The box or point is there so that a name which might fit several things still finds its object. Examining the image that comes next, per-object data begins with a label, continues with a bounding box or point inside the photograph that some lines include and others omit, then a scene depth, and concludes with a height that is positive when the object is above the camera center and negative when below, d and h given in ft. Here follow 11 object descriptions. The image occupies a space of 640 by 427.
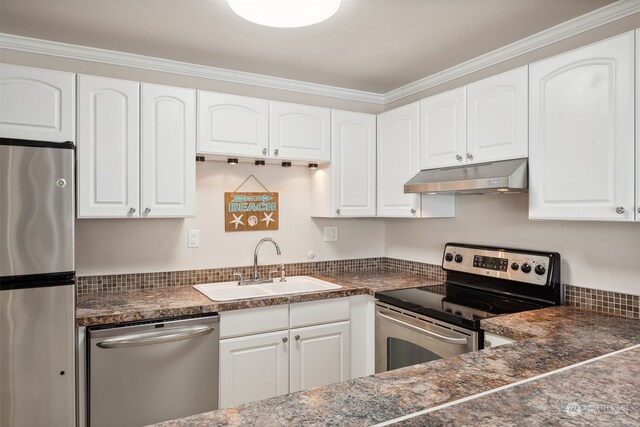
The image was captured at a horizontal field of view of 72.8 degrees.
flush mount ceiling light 5.25 +2.52
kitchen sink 9.10 -1.61
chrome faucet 9.76 -1.06
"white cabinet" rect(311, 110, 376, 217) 10.07 +1.00
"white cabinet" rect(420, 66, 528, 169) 7.18 +1.69
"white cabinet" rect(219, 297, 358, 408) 7.77 -2.56
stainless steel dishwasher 6.76 -2.56
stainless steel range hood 6.95 +0.62
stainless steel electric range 7.08 -1.61
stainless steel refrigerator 5.88 -0.98
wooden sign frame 9.85 +0.07
